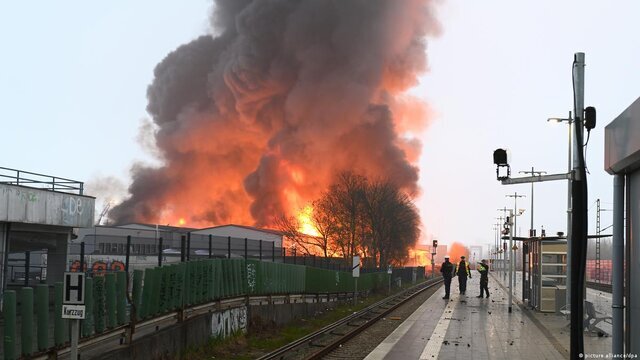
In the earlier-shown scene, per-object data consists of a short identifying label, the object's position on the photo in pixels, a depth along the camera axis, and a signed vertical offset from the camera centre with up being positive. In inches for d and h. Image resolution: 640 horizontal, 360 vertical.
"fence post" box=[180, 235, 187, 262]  583.1 -7.9
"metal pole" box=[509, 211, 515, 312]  901.2 -54.2
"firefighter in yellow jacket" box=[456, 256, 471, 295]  1192.5 -63.5
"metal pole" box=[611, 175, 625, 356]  340.8 -13.7
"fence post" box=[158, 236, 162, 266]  538.9 -16.7
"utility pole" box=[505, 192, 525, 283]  2218.3 +149.1
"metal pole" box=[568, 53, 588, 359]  328.2 -3.3
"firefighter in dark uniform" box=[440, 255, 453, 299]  1129.1 -58.8
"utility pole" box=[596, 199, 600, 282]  780.5 -22.6
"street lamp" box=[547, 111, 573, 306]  821.4 +132.4
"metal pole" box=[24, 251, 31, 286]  557.3 -30.0
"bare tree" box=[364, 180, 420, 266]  2086.6 +54.4
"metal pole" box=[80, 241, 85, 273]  427.8 -16.3
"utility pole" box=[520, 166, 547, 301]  987.9 -53.5
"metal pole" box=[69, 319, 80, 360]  324.1 -52.1
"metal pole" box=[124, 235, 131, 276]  480.4 -14.4
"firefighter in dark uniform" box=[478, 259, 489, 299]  1100.9 -58.7
